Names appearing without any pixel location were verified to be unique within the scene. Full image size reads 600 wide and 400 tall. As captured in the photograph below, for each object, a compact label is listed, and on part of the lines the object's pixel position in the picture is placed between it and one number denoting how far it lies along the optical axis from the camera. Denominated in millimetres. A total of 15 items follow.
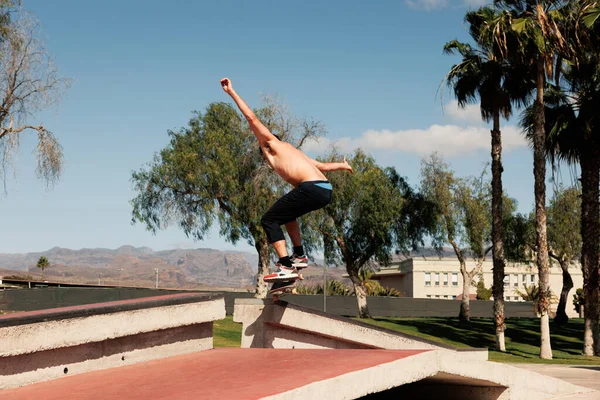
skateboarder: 7551
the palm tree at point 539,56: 23500
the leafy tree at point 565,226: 45156
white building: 93938
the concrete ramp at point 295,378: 4938
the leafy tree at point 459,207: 43344
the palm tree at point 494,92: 26250
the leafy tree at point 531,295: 73050
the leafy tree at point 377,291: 64312
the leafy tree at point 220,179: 37719
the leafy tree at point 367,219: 41656
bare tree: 25484
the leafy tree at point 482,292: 77656
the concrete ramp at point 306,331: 7938
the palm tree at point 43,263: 75325
